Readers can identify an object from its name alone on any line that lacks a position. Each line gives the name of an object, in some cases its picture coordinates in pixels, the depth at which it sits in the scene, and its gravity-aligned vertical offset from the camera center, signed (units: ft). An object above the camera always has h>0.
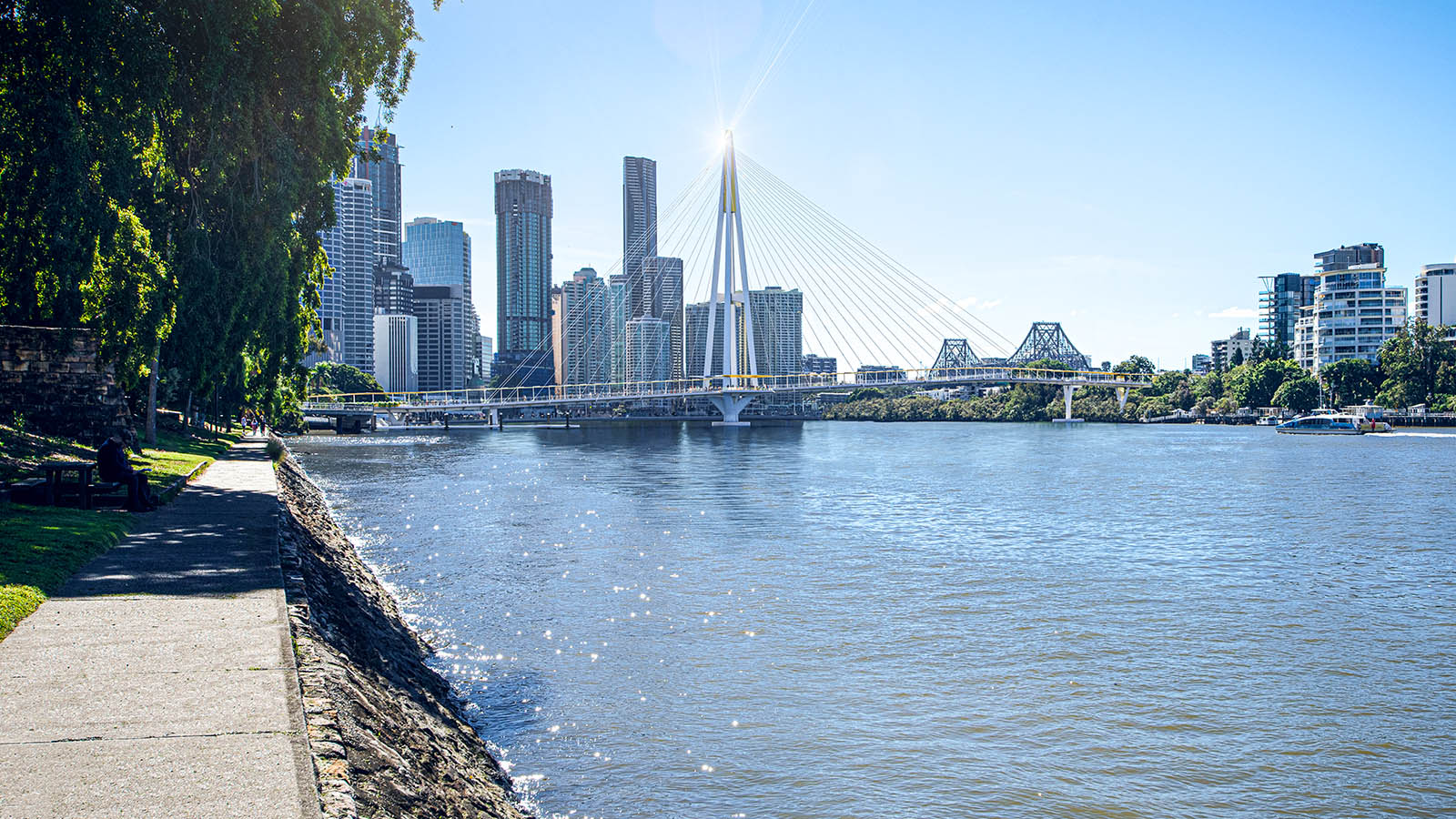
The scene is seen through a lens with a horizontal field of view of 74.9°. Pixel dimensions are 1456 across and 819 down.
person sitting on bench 55.36 -4.31
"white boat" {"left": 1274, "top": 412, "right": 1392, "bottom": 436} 345.23 -11.16
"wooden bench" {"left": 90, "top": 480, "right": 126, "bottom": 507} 54.08 -5.39
